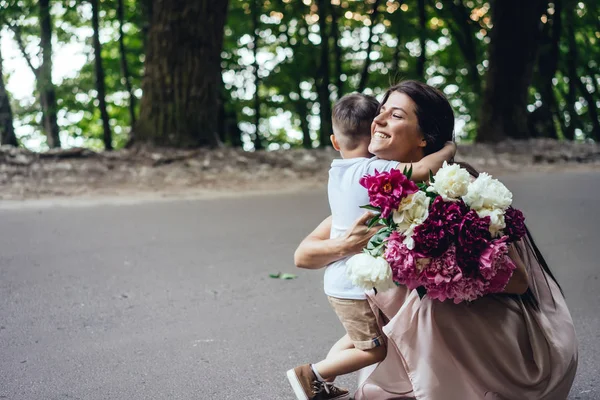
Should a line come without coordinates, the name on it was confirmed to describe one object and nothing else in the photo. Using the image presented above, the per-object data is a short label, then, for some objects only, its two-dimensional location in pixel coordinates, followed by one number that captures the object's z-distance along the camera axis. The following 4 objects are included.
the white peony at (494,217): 2.83
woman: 3.03
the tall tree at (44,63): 14.30
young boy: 3.28
